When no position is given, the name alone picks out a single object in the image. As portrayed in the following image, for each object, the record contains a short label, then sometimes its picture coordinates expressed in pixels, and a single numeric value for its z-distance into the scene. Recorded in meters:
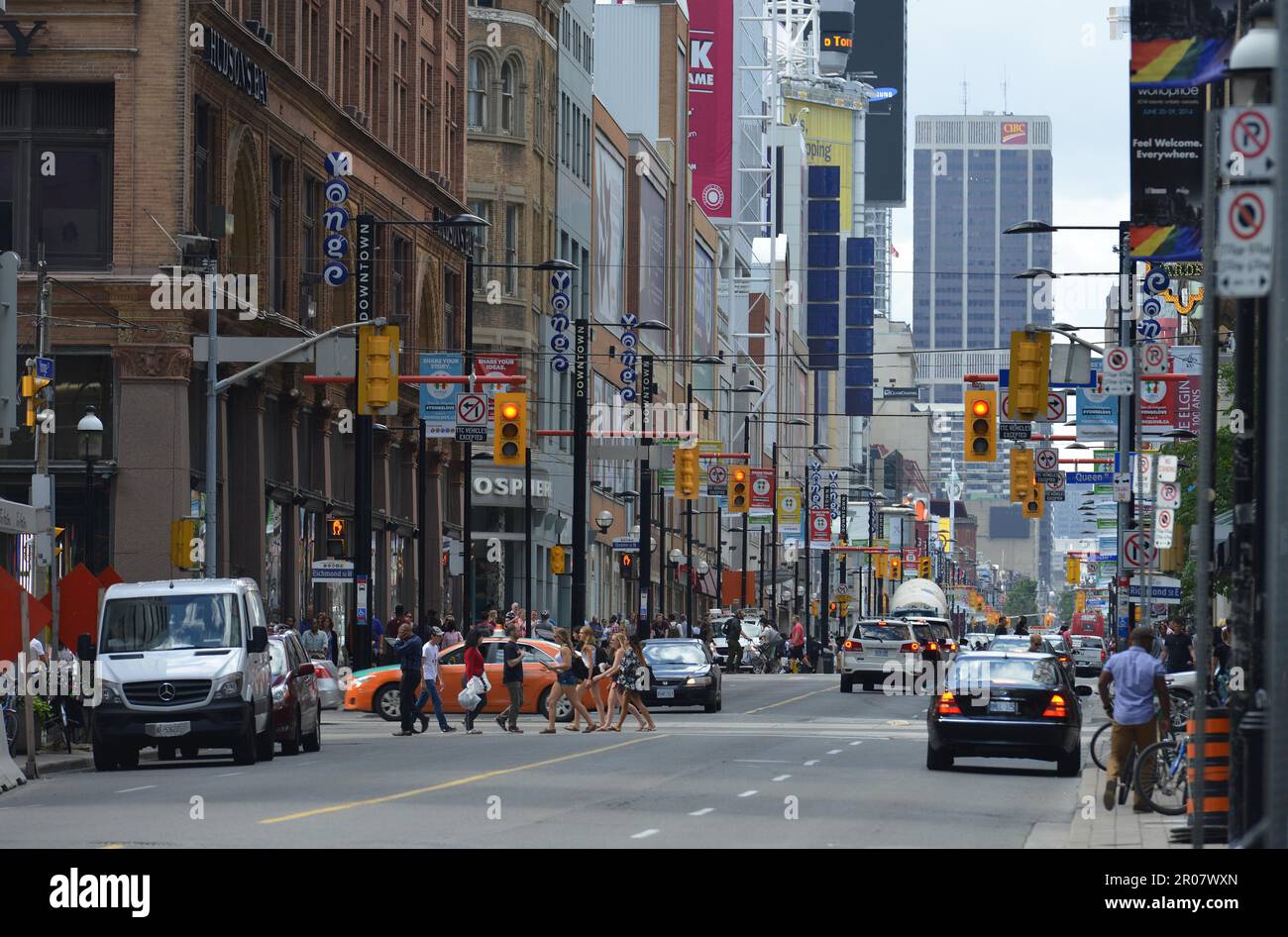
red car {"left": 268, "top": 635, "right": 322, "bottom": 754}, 32.09
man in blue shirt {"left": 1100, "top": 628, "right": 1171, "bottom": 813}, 22.36
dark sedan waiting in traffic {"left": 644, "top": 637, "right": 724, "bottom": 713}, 45.88
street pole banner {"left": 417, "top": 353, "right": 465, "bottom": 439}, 50.84
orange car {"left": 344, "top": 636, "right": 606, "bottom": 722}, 42.22
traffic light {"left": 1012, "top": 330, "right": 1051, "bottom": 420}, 37.59
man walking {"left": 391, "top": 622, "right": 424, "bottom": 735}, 38.28
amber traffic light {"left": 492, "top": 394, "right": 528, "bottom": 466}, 44.91
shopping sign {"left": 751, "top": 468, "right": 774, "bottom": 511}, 81.25
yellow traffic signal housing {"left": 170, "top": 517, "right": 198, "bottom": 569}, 40.50
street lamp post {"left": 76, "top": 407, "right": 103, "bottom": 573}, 39.12
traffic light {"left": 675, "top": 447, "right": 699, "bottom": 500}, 61.56
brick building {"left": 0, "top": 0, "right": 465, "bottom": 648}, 45.97
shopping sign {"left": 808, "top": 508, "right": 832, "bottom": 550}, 97.31
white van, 29.11
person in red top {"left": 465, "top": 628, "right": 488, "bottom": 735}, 39.31
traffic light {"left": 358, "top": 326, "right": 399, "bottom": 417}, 38.94
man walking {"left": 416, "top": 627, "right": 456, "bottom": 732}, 39.00
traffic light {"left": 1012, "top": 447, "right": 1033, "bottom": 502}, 55.38
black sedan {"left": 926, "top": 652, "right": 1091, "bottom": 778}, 28.64
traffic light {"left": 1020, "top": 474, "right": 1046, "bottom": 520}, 58.97
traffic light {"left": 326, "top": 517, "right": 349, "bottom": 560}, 50.47
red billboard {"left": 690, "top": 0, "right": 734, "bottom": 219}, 136.25
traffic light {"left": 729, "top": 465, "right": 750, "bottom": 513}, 69.69
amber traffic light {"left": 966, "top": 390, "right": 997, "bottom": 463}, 43.81
